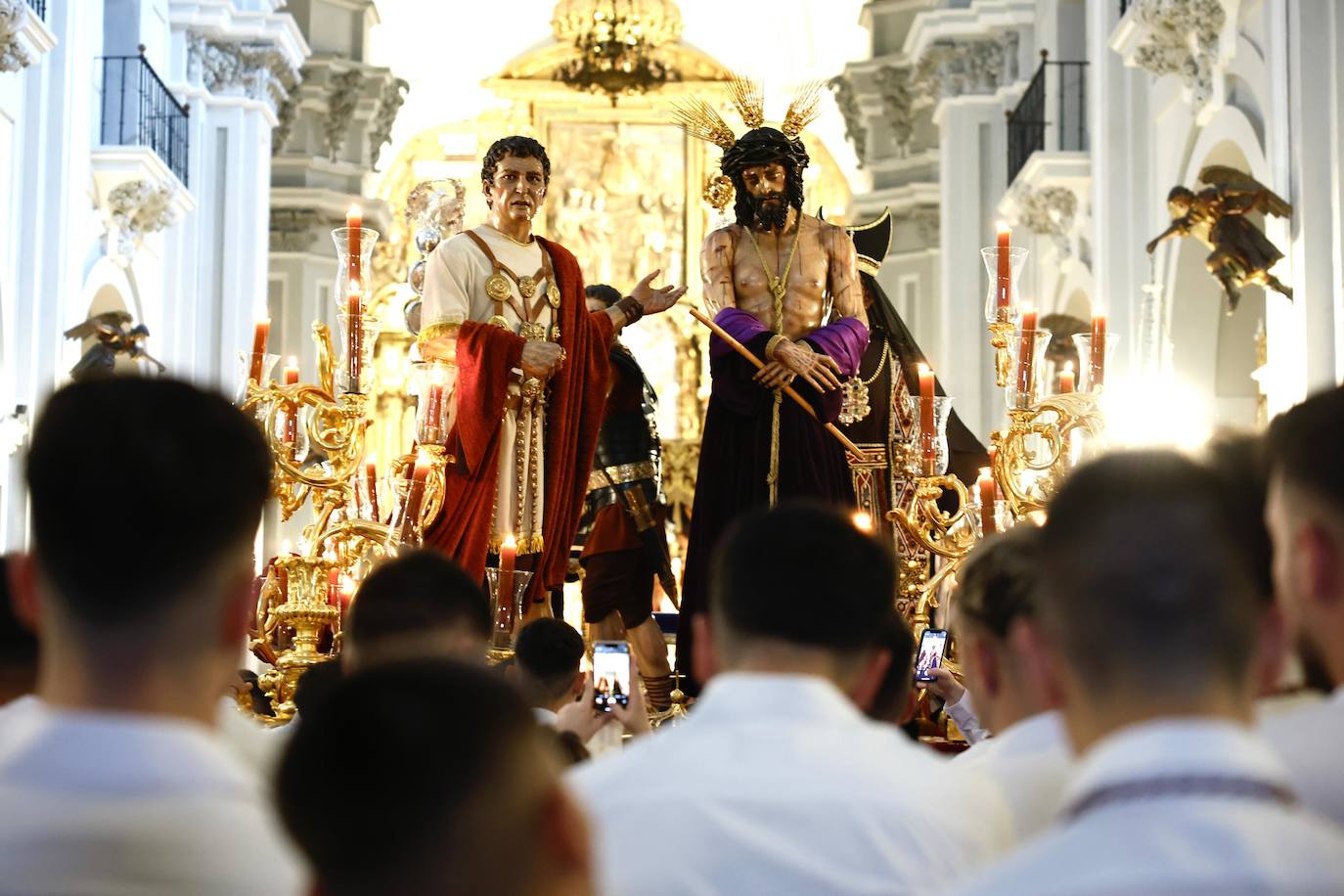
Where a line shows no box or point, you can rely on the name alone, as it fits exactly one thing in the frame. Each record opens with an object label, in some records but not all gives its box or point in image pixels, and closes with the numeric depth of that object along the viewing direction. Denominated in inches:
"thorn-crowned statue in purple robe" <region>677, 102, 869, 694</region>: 301.0
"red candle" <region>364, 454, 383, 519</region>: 320.5
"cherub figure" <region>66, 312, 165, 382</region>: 580.1
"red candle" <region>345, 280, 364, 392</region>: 272.2
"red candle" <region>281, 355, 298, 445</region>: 274.2
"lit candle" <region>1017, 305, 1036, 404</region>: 288.5
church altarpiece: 894.4
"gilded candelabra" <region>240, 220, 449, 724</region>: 266.5
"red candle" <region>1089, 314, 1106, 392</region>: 291.1
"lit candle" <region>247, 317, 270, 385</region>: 272.4
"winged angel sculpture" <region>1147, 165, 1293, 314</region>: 451.5
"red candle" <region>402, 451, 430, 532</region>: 274.1
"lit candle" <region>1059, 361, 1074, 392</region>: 325.7
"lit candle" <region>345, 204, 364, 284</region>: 272.8
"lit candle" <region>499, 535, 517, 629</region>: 264.4
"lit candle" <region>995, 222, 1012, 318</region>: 290.8
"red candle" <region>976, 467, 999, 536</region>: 275.1
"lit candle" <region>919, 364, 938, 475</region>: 282.4
